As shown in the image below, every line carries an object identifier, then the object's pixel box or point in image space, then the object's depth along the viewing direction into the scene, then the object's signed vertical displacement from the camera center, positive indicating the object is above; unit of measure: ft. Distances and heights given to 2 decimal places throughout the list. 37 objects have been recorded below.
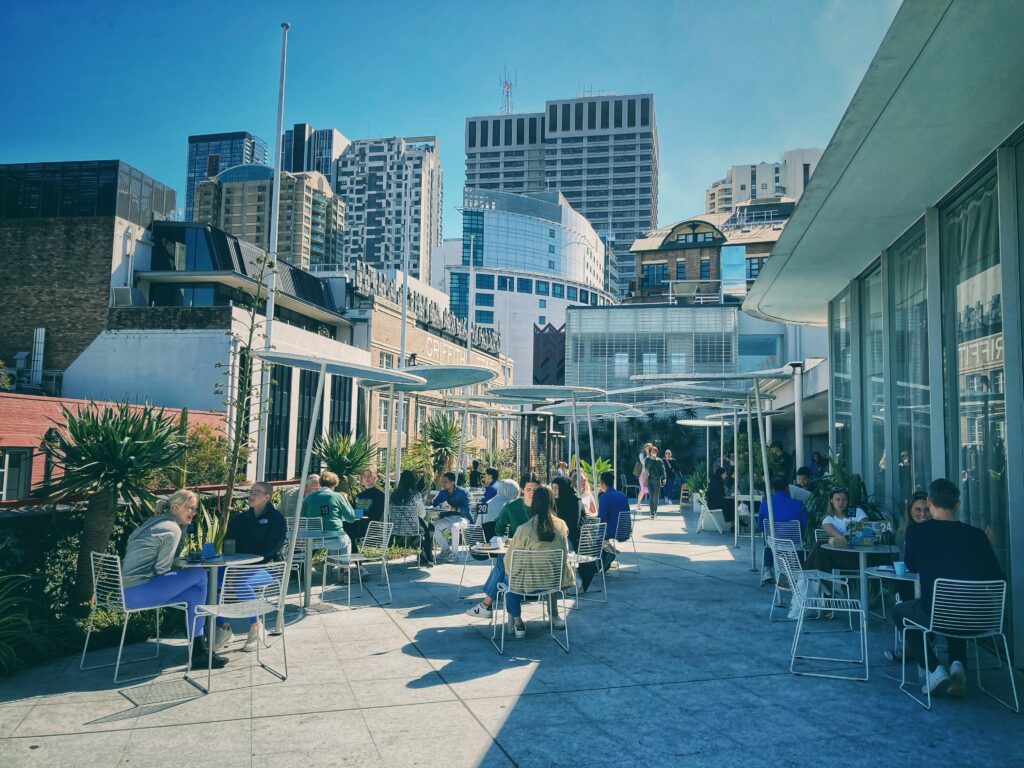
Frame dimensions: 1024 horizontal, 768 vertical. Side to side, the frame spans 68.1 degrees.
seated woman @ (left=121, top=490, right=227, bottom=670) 17.88 -3.19
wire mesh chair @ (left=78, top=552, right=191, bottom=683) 18.34 -3.60
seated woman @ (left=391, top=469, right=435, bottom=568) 33.73 -2.66
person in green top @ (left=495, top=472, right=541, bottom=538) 25.59 -2.47
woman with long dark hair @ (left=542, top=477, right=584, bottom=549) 28.19 -2.32
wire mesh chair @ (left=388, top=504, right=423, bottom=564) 33.40 -3.43
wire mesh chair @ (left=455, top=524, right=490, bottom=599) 29.63 -3.56
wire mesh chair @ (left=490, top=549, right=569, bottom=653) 20.89 -3.55
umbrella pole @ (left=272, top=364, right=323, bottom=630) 20.88 -2.04
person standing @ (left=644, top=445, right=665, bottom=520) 61.77 -2.46
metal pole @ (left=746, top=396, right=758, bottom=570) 34.62 -0.78
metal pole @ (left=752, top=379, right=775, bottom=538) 27.21 -1.43
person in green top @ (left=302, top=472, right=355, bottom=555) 28.22 -2.65
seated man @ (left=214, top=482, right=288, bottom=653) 21.30 -2.55
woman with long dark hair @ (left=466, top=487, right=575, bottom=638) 21.34 -2.58
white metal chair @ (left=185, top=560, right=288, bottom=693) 17.42 -3.81
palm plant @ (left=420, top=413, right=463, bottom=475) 68.33 +0.15
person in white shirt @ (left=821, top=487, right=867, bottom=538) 25.09 -2.37
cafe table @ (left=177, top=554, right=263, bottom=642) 18.37 -3.05
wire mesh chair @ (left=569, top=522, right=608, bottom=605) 25.72 -3.67
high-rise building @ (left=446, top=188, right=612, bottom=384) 343.46 +83.81
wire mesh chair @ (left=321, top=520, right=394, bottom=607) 27.91 -4.05
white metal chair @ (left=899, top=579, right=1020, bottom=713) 16.28 -3.39
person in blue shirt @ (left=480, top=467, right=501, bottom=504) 41.37 -2.43
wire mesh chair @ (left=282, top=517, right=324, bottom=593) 27.81 -4.10
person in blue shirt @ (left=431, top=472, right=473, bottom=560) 35.91 -3.43
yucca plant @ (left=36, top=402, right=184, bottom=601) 21.71 -0.93
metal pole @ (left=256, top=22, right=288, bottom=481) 53.41 +21.09
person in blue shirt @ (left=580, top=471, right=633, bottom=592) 30.81 -2.77
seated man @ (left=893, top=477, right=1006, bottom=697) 16.66 -2.50
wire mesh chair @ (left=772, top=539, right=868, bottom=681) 18.35 -4.01
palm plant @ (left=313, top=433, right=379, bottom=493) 49.32 -1.09
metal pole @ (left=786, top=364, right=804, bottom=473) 33.70 +1.74
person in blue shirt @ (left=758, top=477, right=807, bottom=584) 29.48 -2.53
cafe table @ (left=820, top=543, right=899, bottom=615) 20.01 -2.91
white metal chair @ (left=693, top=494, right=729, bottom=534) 49.77 -4.93
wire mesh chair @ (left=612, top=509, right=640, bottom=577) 31.68 -3.44
